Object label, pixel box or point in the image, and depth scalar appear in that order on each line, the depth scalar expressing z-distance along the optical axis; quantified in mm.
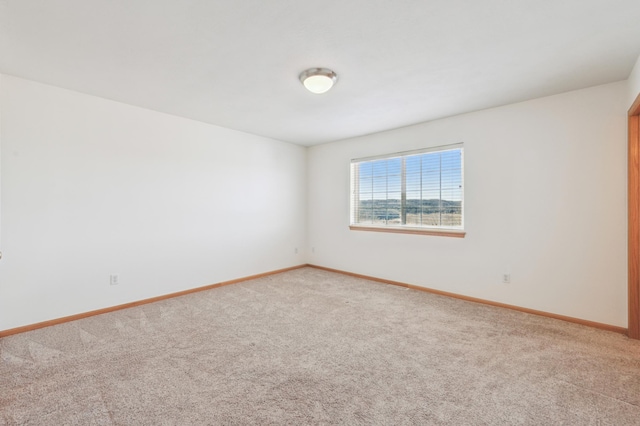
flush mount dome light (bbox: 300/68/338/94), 2586
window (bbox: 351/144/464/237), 3965
